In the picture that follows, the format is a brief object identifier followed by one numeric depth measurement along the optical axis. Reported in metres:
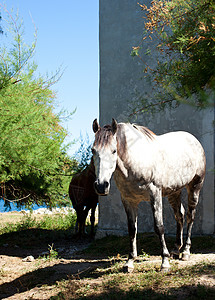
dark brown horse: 8.32
